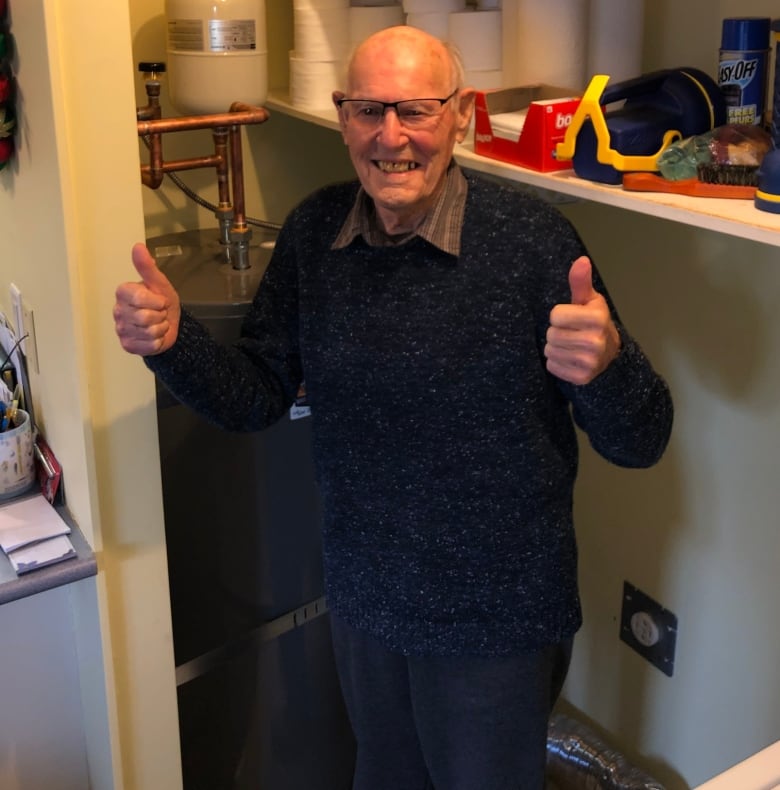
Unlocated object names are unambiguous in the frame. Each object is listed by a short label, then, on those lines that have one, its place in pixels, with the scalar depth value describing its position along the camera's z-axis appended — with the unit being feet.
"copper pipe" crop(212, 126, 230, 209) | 4.99
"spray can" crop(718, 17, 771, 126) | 3.69
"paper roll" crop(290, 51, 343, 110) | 5.45
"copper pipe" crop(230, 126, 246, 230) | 5.04
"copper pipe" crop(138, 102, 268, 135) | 4.47
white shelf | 3.24
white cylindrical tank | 5.02
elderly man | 3.77
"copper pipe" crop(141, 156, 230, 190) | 4.91
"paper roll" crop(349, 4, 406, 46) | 5.47
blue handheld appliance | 3.77
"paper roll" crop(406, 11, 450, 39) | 5.00
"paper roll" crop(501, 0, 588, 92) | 4.42
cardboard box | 4.03
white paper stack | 4.19
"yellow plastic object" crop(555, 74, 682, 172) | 3.76
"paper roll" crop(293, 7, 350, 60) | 5.43
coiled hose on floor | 5.63
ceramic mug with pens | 4.53
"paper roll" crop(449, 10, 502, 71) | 4.80
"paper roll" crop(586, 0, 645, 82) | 4.37
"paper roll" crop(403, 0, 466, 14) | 5.01
